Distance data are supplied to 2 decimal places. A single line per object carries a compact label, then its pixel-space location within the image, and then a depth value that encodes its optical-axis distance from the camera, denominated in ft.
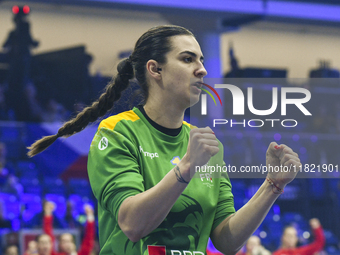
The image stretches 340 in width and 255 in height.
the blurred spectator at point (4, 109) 45.68
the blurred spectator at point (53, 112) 47.42
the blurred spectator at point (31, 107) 46.85
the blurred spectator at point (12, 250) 34.94
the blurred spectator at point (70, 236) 34.55
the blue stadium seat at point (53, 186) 44.32
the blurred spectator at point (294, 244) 39.55
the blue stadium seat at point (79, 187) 46.26
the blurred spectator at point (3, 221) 38.99
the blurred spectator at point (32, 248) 33.82
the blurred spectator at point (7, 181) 40.91
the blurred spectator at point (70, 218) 42.64
